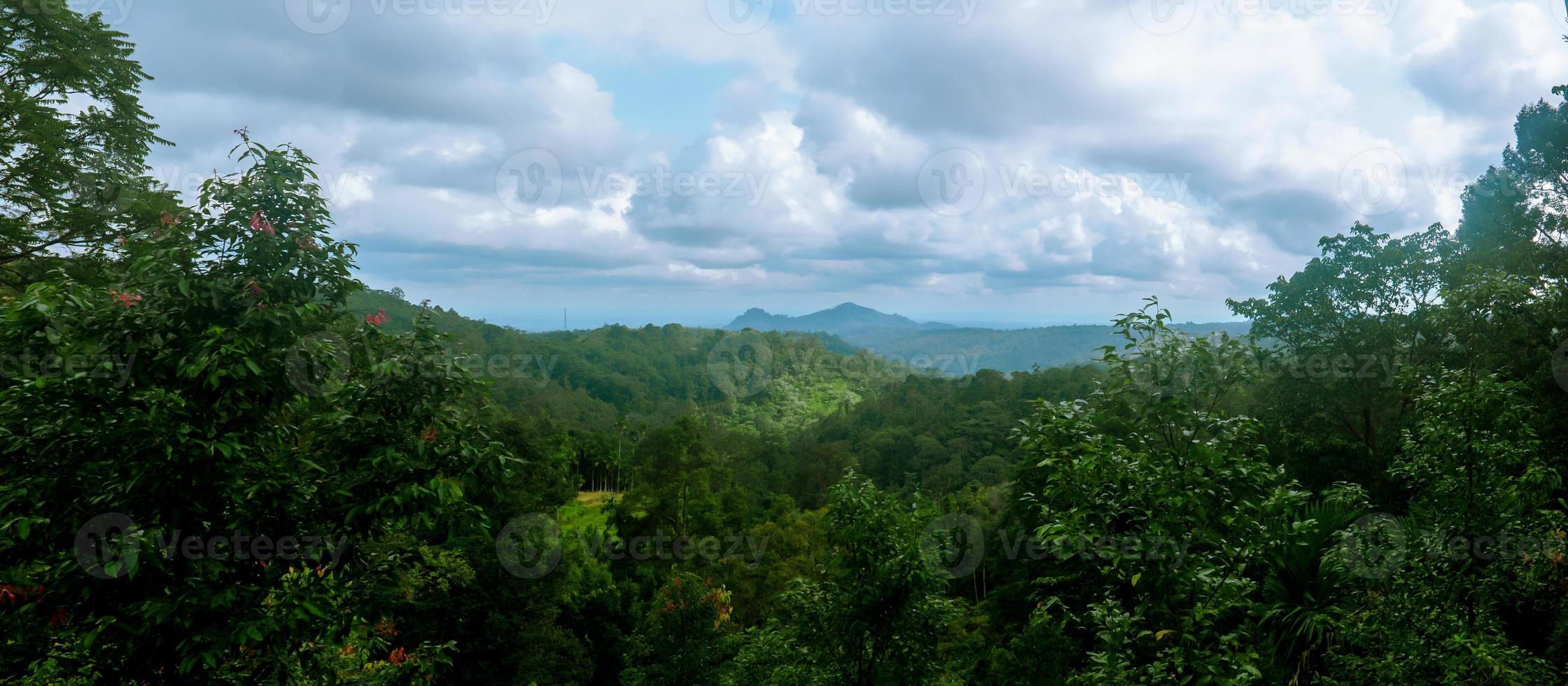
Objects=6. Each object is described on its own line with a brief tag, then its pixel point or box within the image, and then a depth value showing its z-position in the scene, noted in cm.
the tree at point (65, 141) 1002
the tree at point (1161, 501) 394
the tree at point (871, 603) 781
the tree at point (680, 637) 1234
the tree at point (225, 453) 359
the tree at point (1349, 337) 1706
